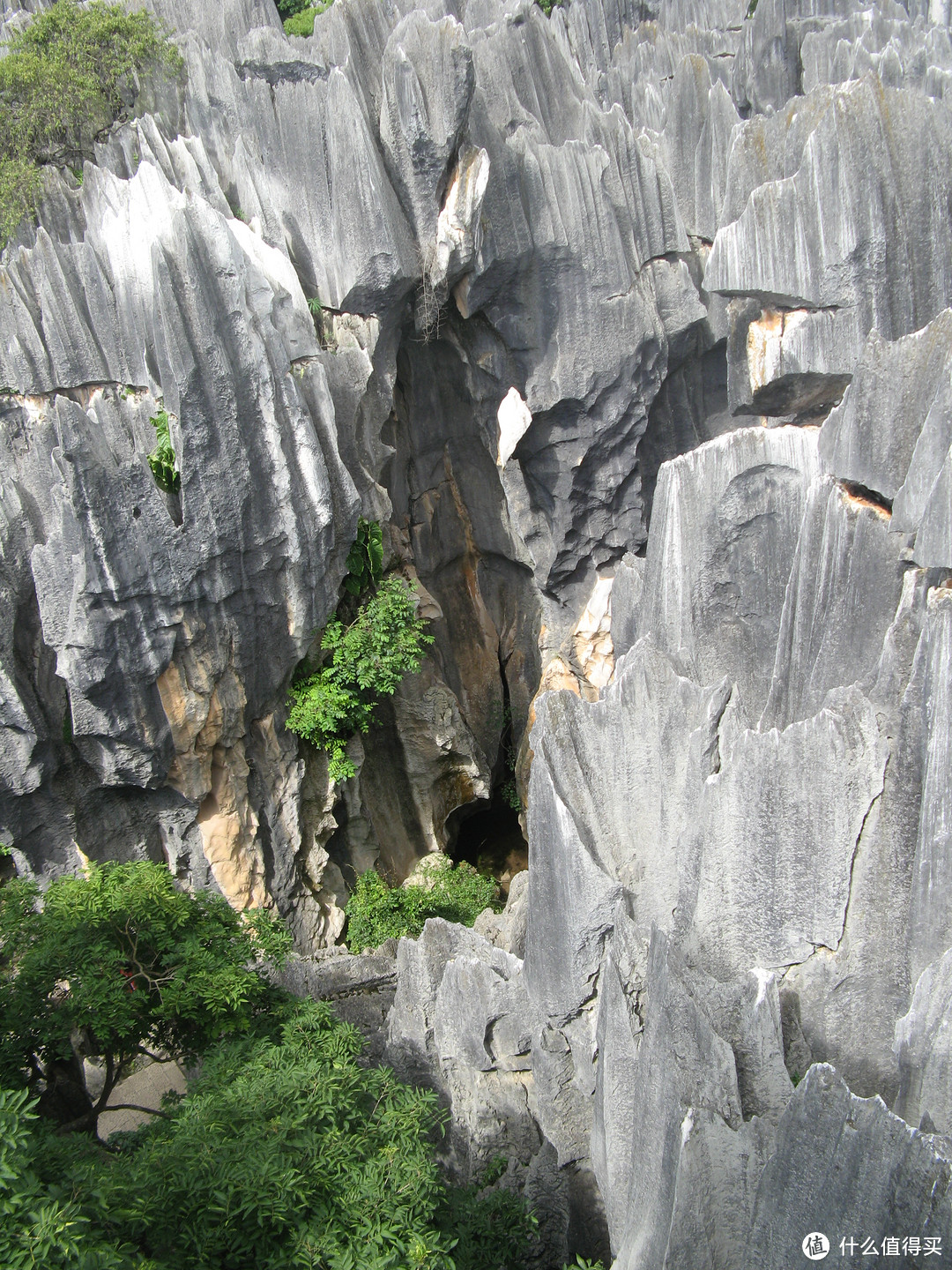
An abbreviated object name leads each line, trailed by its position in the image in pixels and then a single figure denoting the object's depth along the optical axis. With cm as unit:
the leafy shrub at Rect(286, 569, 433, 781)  1598
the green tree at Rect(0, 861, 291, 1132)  857
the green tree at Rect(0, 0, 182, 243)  1501
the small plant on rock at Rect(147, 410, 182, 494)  1391
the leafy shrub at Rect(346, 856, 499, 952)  1675
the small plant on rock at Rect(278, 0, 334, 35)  2595
